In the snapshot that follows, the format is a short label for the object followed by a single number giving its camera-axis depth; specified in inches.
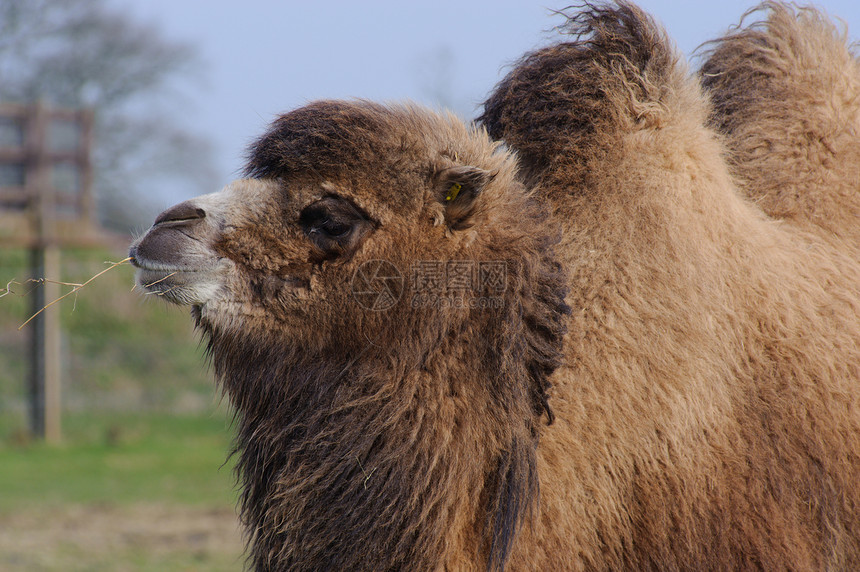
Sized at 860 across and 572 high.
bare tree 2188.7
